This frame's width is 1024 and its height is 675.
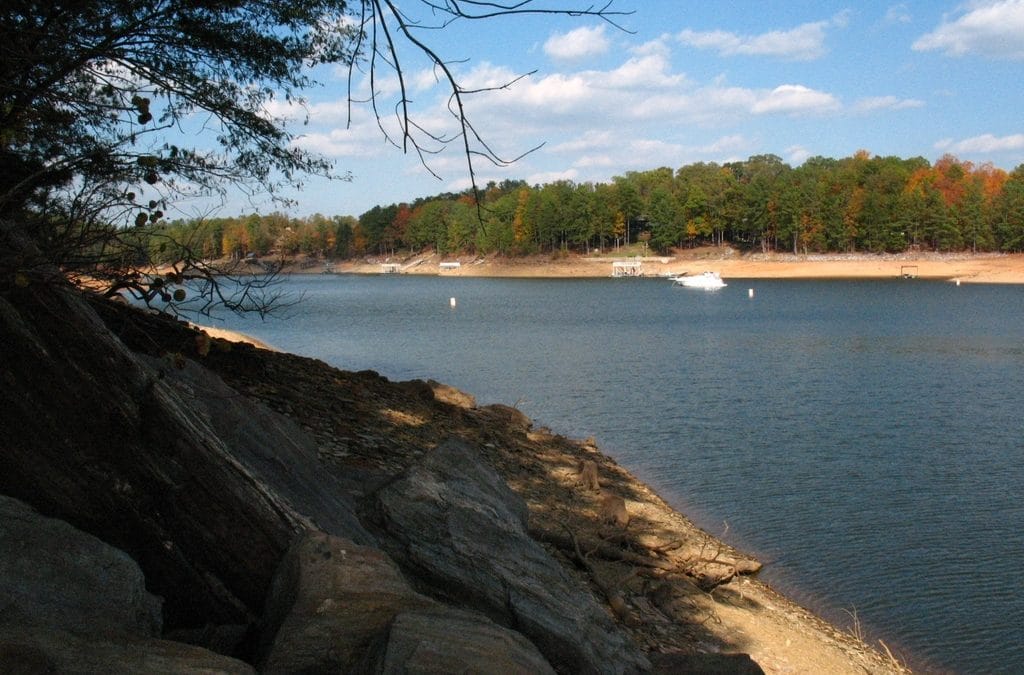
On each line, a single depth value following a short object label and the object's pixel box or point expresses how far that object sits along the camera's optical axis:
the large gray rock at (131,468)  4.20
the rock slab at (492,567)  4.97
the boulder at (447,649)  3.49
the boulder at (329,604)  3.70
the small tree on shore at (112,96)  4.09
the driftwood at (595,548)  8.72
